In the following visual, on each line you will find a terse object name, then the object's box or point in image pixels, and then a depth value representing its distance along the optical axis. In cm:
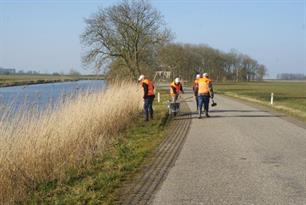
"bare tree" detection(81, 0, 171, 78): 4984
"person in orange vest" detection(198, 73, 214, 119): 1848
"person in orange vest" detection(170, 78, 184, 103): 2045
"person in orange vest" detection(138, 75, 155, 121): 1745
